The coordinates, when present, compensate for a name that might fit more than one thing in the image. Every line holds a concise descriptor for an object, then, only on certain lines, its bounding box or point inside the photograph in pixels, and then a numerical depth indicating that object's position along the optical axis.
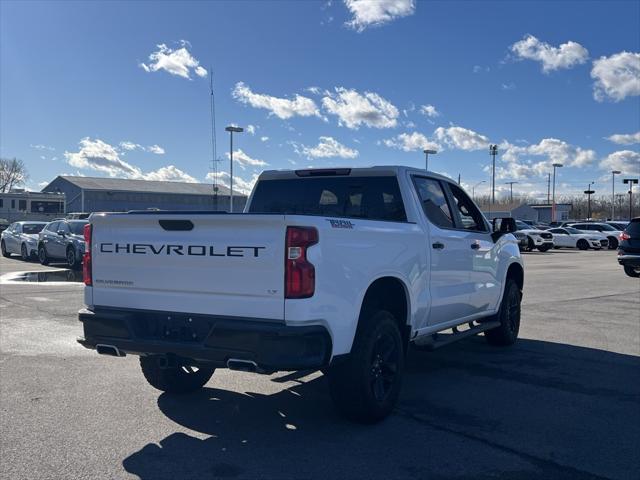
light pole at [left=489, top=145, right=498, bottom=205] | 69.88
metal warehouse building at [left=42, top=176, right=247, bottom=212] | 66.81
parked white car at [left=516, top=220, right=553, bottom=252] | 35.06
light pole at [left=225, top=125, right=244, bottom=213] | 40.28
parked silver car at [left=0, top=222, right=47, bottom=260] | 22.57
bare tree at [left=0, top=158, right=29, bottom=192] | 100.19
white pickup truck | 4.20
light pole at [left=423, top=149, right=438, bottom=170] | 55.62
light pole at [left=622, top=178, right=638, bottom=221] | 88.25
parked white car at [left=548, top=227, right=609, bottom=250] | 38.91
